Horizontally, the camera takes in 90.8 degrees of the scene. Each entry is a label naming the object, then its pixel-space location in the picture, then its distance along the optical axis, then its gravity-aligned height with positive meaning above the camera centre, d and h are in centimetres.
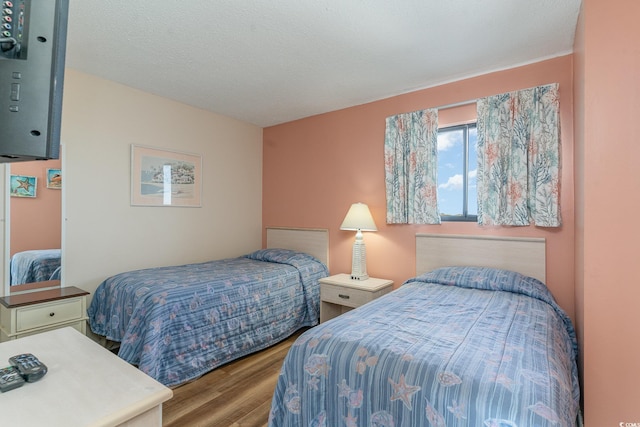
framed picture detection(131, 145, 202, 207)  311 +43
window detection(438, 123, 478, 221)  281 +46
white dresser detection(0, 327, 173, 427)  76 -48
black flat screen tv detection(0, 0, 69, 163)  65 +29
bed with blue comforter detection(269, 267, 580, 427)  107 -57
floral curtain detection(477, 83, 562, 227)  233 +51
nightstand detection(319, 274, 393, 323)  285 -67
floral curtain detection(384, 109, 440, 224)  289 +51
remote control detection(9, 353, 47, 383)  91 -45
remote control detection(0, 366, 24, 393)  86 -46
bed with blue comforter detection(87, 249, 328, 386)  221 -76
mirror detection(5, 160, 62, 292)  243 -5
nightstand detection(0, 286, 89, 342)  219 -70
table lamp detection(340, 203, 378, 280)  310 -7
